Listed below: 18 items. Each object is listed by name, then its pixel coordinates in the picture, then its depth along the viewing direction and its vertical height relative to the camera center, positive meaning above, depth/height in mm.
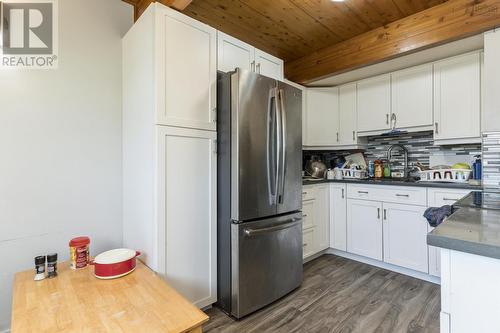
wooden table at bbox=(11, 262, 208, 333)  1035 -650
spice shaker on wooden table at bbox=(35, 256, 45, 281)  1486 -594
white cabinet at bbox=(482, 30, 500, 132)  1970 +663
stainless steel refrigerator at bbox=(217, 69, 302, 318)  1788 -181
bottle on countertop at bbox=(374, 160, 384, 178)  3088 -58
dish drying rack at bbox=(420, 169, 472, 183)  2377 -102
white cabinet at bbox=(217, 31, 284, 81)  1994 +931
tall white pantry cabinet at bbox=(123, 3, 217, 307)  1638 +130
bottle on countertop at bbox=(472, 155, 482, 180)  2389 -42
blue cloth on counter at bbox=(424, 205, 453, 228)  1383 -278
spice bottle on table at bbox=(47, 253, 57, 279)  1498 -591
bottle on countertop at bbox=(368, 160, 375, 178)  3175 -47
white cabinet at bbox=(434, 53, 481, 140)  2334 +649
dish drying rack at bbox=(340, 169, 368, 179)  3012 -103
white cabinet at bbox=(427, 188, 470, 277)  2211 -320
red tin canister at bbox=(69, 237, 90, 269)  1626 -560
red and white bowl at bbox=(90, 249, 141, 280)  1478 -579
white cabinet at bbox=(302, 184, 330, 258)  2775 -606
